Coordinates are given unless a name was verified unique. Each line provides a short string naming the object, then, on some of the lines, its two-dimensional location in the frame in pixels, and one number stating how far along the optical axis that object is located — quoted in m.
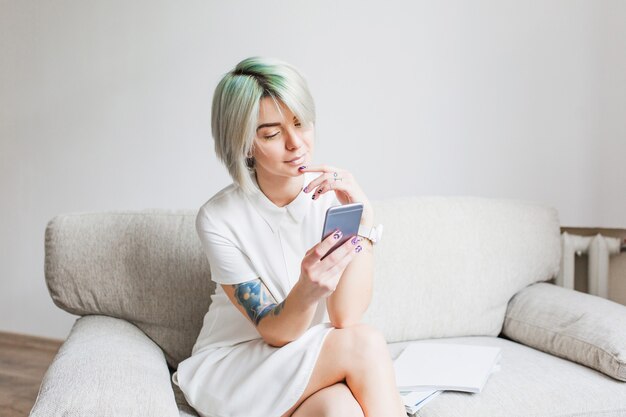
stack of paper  1.69
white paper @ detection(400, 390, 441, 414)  1.62
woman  1.40
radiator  2.62
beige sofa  1.56
